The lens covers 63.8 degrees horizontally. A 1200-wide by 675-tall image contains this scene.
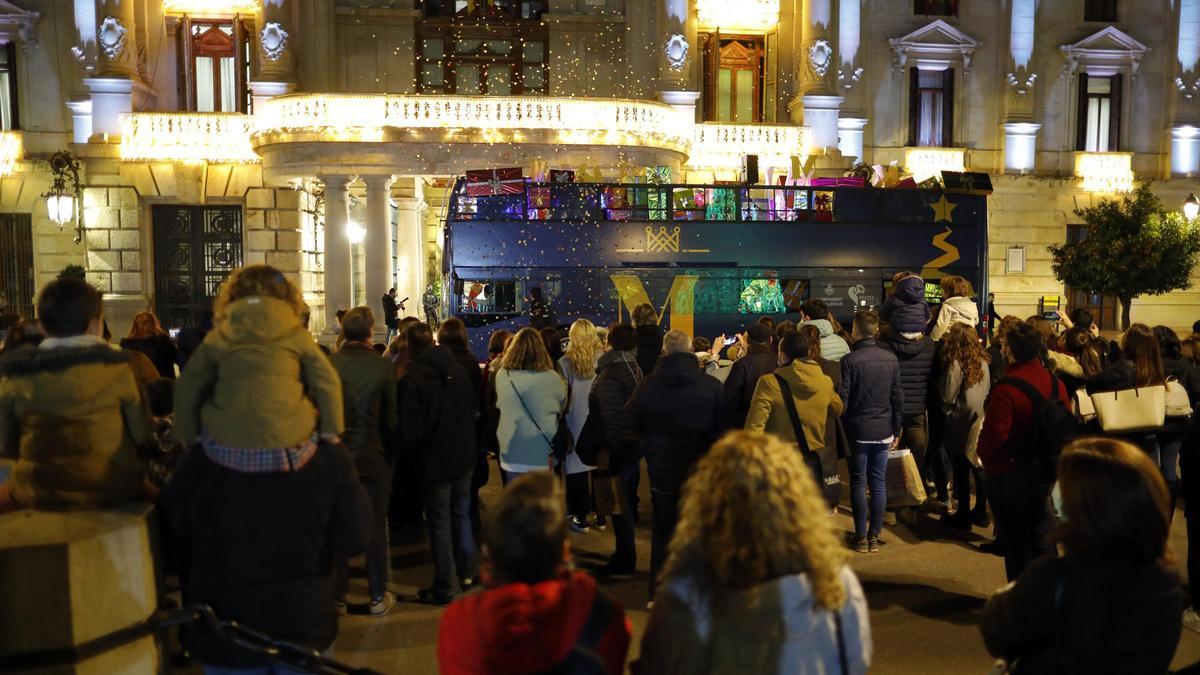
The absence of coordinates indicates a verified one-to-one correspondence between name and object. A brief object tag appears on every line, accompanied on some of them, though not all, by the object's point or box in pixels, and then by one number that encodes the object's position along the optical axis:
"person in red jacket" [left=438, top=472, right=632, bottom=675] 2.67
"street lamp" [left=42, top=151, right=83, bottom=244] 21.39
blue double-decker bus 16.11
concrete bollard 3.59
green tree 24.39
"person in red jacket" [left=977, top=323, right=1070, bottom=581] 6.21
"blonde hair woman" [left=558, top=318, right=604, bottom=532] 8.27
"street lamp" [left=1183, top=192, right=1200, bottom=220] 23.53
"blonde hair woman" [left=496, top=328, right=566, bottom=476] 7.36
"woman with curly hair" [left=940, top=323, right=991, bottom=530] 8.92
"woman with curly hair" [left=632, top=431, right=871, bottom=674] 2.77
